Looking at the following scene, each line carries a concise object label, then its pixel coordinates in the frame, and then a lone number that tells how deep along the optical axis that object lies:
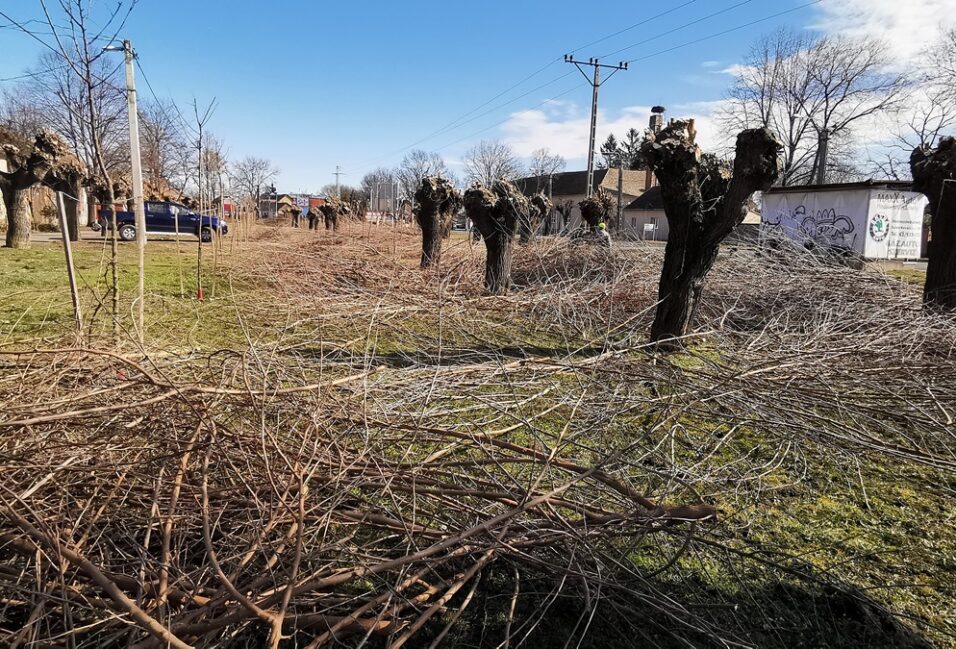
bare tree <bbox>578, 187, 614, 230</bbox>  15.31
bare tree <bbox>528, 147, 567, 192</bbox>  59.92
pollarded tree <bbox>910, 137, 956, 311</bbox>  6.71
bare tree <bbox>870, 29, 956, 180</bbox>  31.78
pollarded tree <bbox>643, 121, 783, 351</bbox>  5.32
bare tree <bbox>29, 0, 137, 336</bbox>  4.16
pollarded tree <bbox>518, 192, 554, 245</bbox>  10.50
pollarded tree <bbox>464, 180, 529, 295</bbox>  9.62
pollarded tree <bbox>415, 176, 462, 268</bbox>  11.85
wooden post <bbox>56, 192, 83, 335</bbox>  4.20
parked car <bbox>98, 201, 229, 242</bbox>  22.83
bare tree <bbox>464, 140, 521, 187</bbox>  62.23
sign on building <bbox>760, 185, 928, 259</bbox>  20.84
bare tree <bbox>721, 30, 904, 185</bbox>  40.62
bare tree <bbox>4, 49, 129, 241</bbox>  4.53
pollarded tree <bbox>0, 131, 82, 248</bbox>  14.61
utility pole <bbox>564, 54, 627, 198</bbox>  24.91
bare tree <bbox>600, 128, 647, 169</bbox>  79.43
